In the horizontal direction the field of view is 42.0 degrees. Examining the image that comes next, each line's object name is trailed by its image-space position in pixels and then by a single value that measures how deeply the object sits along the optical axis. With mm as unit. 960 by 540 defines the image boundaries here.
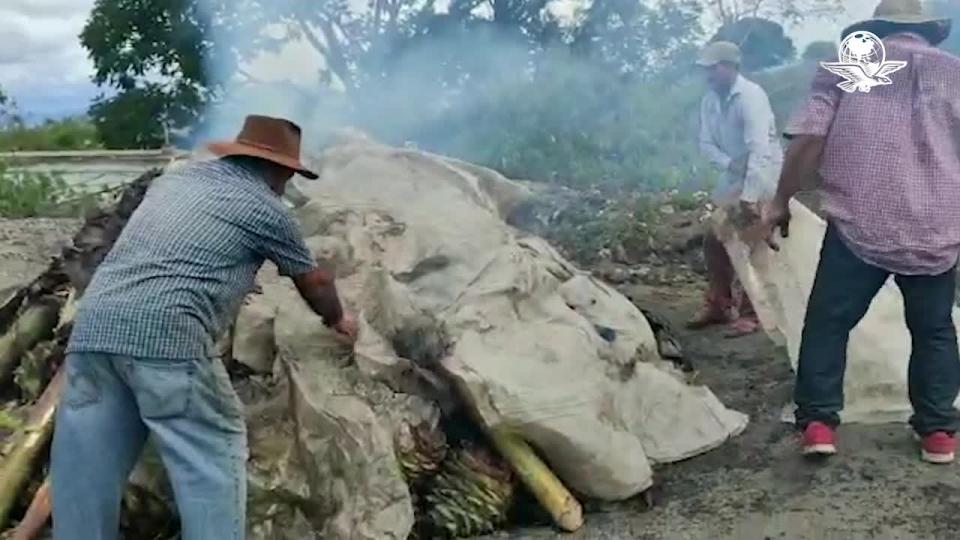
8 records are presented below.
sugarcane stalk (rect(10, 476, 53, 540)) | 3834
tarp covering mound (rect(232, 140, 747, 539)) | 3834
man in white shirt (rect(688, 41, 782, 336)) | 6258
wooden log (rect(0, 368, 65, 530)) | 4074
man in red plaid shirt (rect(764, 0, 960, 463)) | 4141
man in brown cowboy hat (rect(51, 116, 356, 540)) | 3197
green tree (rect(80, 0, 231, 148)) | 9914
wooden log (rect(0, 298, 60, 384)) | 5059
